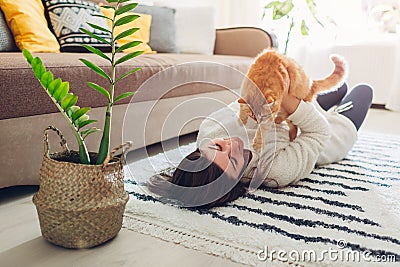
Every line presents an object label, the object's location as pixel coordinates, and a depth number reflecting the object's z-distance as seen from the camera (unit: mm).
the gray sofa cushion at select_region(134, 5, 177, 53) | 2393
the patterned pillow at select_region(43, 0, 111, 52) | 1755
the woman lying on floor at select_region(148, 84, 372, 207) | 1099
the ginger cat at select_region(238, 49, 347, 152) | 1136
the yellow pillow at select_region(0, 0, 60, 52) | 1584
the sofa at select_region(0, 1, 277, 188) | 1090
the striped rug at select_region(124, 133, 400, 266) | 879
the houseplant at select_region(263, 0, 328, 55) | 2842
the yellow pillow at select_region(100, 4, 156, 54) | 2122
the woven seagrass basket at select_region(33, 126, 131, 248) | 843
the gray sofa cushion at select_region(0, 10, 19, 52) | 1562
